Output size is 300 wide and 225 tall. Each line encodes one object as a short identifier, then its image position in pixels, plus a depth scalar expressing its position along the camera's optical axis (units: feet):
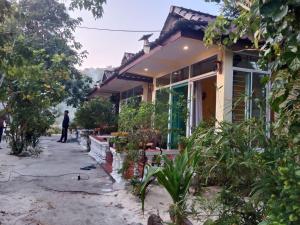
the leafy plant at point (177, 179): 8.25
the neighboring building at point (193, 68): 15.81
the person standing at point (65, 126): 42.41
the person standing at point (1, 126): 34.28
